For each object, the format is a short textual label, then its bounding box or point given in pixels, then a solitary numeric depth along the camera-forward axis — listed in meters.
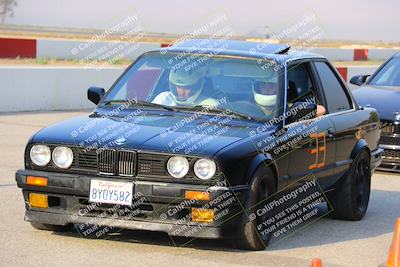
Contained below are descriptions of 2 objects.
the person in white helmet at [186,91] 11.42
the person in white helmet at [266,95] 11.30
